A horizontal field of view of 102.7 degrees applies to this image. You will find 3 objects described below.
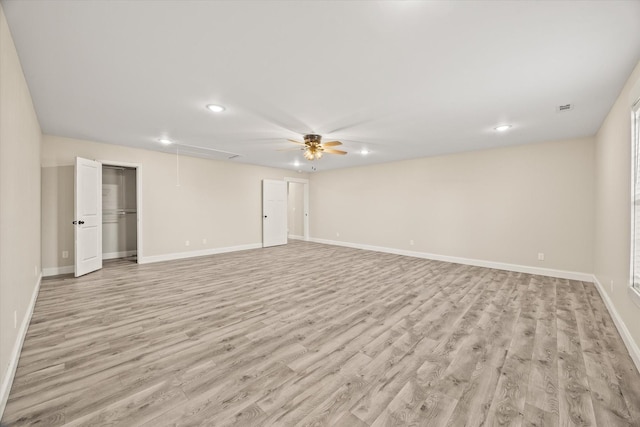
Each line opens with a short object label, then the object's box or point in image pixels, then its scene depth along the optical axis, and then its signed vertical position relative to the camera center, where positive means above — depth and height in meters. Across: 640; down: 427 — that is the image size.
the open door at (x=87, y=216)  4.55 -0.04
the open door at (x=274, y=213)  7.98 +0.01
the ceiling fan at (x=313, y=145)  4.20 +1.12
